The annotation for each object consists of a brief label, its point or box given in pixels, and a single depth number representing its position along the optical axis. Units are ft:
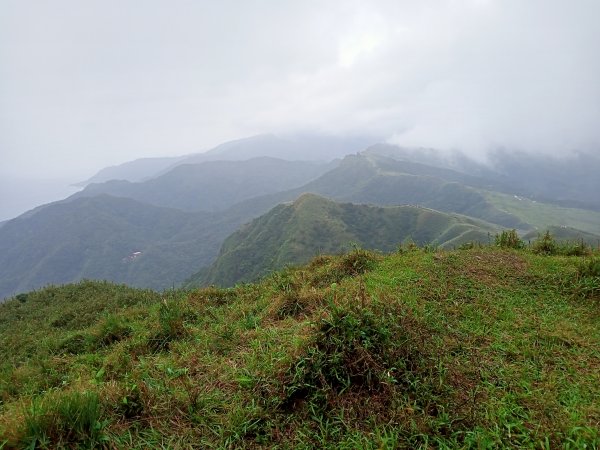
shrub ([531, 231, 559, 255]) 32.22
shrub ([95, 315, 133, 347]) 27.91
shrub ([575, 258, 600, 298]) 22.85
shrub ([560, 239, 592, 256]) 31.78
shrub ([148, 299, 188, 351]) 23.29
